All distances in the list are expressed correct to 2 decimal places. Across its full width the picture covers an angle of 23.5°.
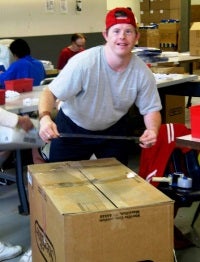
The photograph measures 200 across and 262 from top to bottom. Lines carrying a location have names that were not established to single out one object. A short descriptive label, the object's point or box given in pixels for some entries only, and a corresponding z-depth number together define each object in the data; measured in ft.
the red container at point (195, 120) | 7.40
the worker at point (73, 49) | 21.19
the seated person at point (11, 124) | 7.91
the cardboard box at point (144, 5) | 34.88
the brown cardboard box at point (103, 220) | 5.18
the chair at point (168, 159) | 8.46
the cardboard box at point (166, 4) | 33.12
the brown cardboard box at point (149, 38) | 30.96
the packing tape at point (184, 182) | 7.84
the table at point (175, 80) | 13.05
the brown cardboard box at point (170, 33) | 32.73
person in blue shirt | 14.38
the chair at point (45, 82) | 13.71
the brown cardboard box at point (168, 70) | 15.21
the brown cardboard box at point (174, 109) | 15.38
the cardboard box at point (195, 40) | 18.52
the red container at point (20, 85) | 11.98
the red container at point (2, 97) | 10.18
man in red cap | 6.88
